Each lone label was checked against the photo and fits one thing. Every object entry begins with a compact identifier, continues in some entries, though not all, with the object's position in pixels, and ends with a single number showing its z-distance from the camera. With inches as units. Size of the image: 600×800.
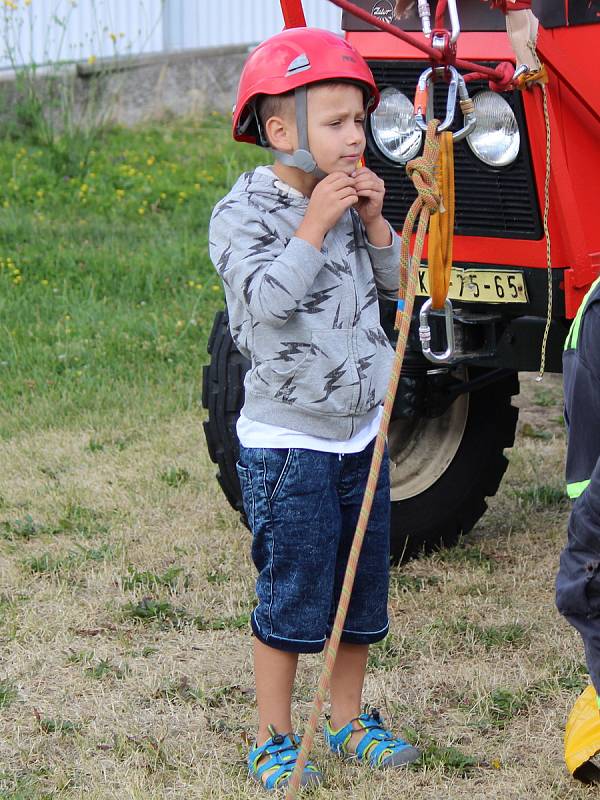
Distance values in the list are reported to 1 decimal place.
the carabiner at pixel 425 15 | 202.4
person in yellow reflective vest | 165.0
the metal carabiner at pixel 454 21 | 195.0
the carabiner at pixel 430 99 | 190.7
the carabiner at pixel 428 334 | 214.5
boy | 193.2
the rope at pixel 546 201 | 232.8
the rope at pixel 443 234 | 199.5
